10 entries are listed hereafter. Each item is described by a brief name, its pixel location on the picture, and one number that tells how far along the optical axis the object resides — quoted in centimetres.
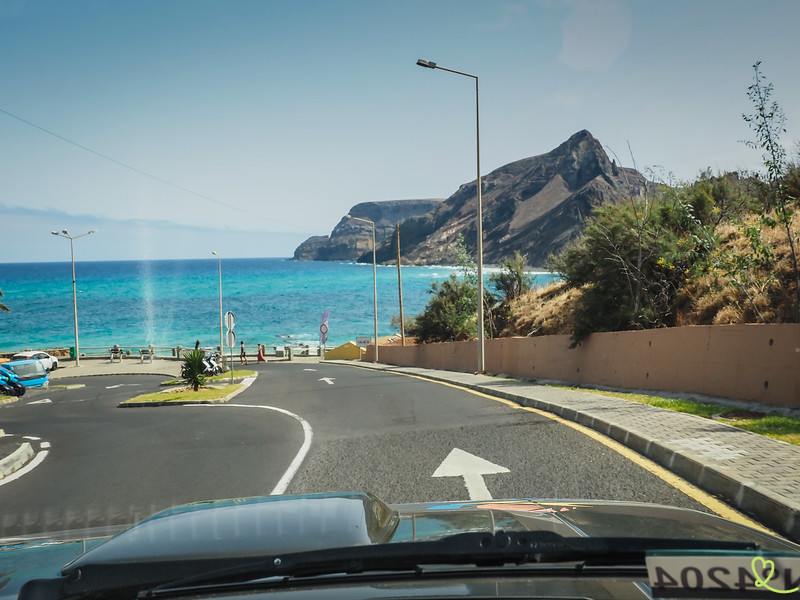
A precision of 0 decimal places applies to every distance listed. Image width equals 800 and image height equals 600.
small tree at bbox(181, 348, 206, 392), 2406
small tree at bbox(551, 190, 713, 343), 1919
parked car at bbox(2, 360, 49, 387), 3253
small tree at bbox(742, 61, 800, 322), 1279
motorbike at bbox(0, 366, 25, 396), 2797
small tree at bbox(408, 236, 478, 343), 4650
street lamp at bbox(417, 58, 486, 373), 2261
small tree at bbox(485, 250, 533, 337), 4009
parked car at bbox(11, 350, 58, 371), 4853
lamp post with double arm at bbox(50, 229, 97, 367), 5475
